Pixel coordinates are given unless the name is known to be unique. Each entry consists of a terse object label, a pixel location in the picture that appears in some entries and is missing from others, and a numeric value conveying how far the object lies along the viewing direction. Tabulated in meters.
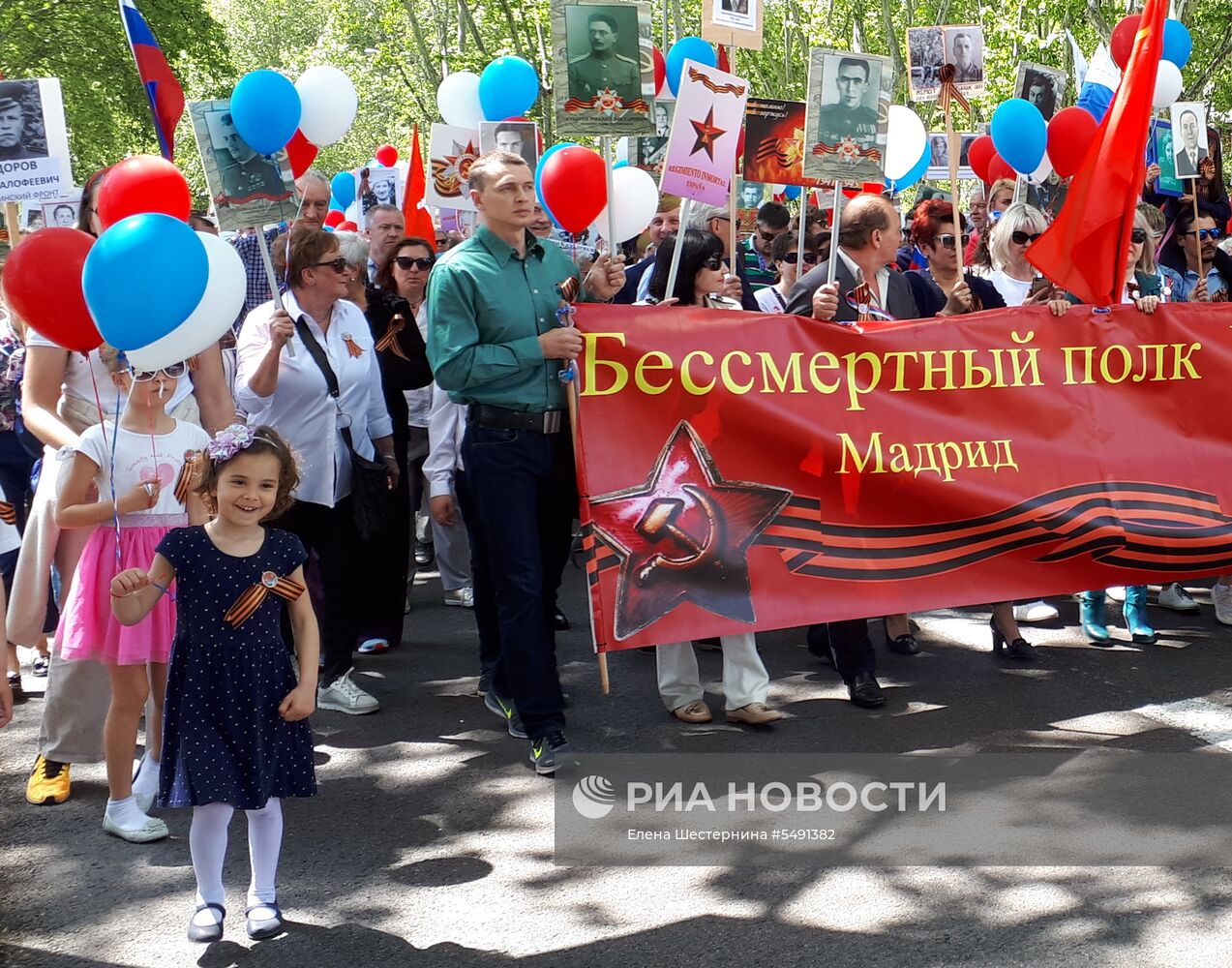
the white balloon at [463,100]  10.82
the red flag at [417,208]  11.48
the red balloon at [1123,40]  9.66
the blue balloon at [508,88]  10.03
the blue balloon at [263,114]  6.05
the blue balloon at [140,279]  4.26
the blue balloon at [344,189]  16.03
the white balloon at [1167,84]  10.87
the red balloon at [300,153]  8.73
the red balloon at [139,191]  4.83
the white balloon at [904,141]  10.43
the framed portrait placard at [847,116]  6.16
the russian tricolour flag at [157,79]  6.53
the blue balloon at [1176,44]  11.32
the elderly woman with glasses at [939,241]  7.61
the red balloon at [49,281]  4.63
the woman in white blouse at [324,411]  6.15
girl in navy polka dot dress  4.06
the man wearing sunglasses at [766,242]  11.11
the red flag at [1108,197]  5.96
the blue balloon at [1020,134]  9.13
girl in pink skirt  4.77
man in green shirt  5.38
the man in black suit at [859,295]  6.09
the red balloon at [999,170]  11.94
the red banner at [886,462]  5.50
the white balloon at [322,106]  8.67
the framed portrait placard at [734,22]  6.82
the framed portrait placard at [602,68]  5.62
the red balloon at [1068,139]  8.88
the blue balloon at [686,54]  8.88
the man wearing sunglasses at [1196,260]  9.54
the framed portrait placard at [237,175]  5.96
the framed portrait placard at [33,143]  7.21
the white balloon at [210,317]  4.46
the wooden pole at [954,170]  6.78
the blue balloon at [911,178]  12.59
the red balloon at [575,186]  6.43
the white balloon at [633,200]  9.27
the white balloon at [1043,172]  10.60
